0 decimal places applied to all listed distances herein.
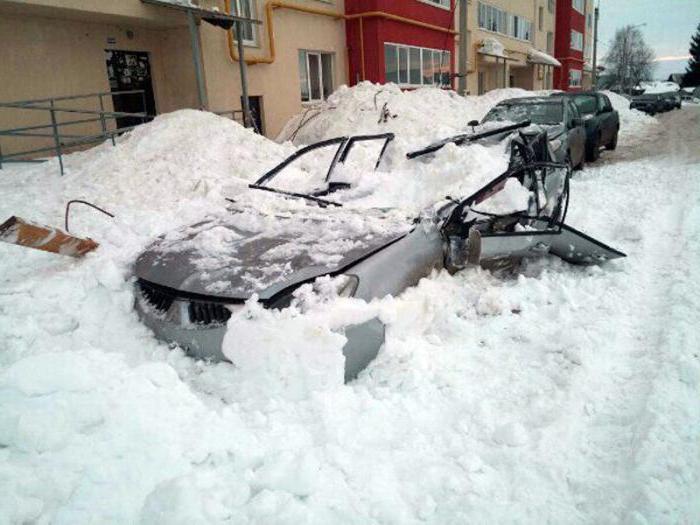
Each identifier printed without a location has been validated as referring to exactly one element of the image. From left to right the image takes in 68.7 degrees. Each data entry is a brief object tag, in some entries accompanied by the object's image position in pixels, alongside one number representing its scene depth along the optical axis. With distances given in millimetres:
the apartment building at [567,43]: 40625
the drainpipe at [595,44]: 41056
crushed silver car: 2857
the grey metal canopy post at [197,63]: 10469
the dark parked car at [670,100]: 30812
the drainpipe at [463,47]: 17406
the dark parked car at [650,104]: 30062
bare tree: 72750
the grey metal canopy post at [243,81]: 11715
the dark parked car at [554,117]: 8914
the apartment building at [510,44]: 25359
